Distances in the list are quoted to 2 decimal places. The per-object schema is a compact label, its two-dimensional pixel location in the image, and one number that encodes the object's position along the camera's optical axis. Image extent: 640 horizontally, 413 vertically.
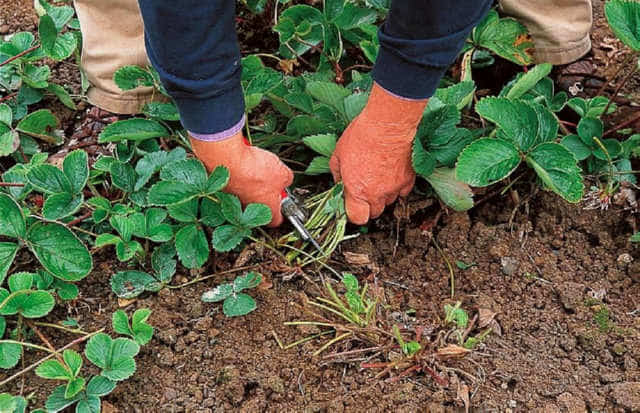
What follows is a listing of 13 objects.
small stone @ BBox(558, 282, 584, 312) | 1.37
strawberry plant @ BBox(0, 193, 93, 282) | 1.24
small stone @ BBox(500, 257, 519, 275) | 1.44
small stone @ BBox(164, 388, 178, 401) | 1.22
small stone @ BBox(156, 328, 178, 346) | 1.30
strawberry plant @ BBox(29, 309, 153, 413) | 1.14
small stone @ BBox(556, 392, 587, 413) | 1.18
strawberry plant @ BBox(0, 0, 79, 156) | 1.57
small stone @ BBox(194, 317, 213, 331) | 1.32
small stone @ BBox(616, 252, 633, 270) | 1.45
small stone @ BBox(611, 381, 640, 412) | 1.17
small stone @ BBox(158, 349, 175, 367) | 1.27
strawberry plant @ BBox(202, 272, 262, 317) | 1.29
